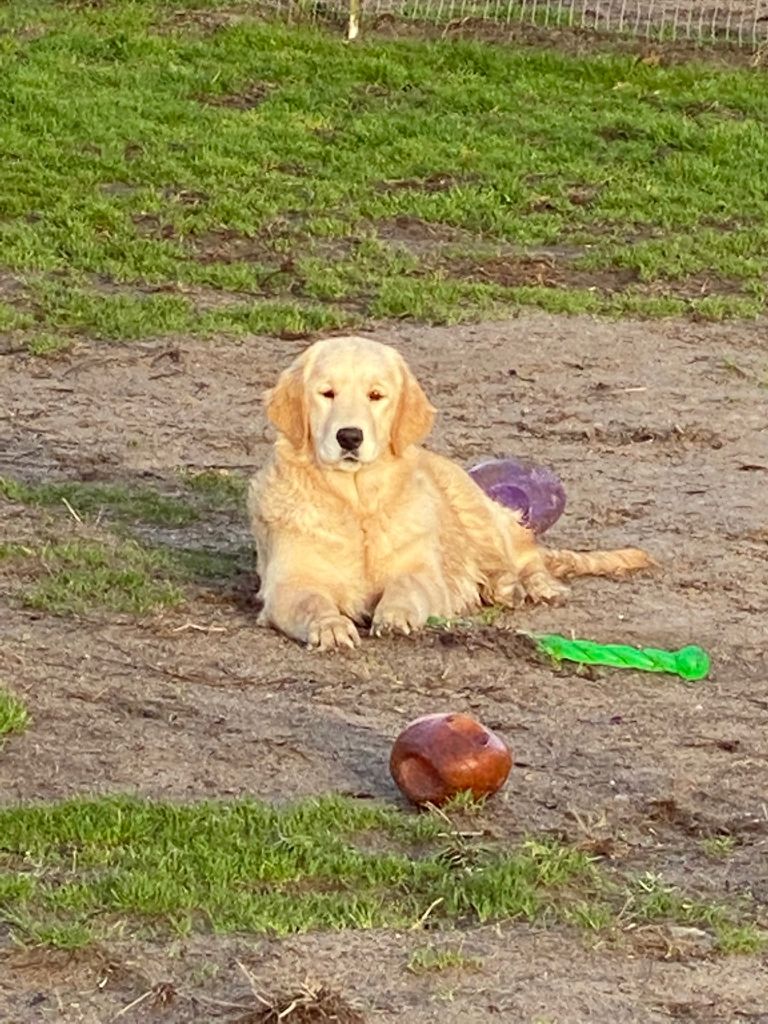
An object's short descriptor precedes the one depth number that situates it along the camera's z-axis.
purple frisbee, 7.72
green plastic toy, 6.39
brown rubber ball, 4.96
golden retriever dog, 6.76
